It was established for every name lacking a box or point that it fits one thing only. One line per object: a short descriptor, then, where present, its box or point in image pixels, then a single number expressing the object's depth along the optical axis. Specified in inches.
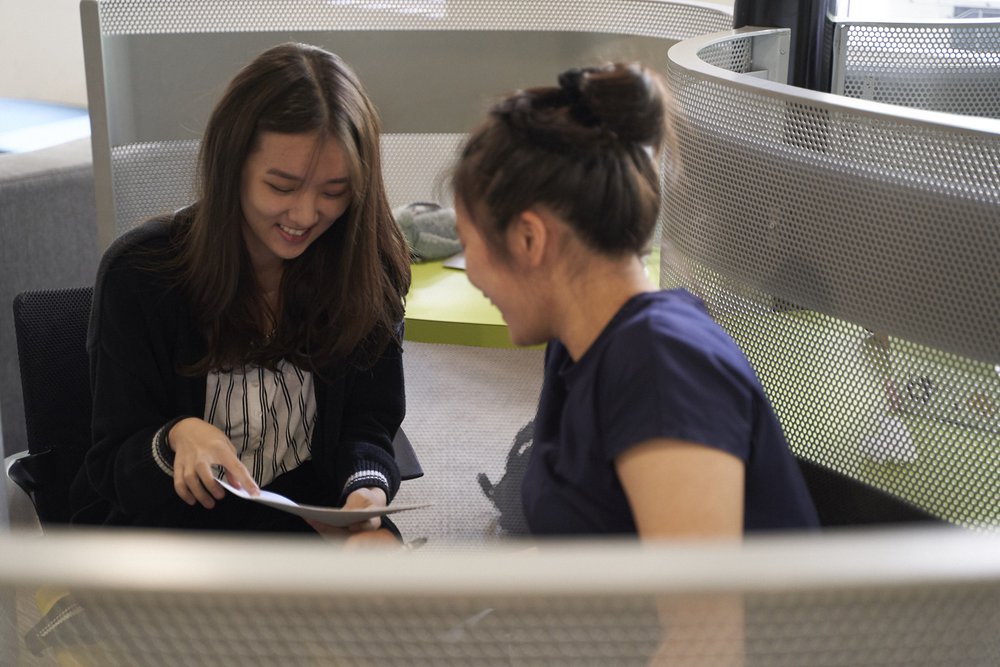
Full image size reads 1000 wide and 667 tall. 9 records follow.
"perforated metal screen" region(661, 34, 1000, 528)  75.9
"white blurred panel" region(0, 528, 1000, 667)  57.7
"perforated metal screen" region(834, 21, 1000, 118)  104.0
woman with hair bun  72.5
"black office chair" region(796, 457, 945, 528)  79.5
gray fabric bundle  135.8
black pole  102.7
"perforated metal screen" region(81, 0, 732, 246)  115.3
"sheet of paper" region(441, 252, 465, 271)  136.4
